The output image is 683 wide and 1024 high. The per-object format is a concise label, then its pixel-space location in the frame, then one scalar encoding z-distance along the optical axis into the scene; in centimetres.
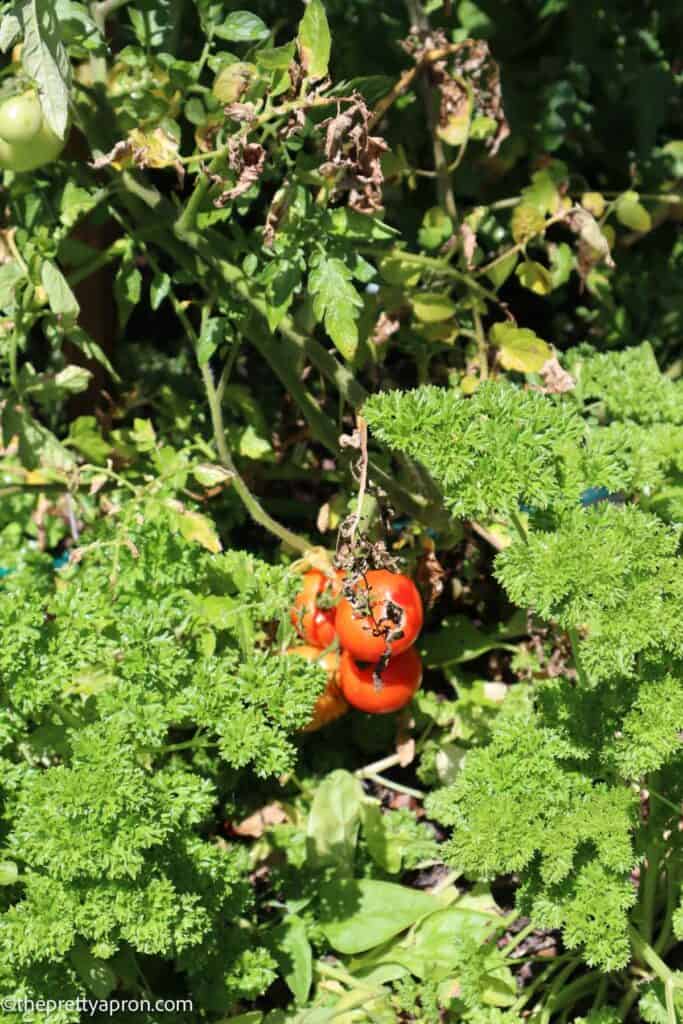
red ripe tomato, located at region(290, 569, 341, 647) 213
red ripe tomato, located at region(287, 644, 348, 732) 213
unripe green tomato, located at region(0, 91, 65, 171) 202
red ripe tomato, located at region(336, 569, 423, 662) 205
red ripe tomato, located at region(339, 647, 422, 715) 212
